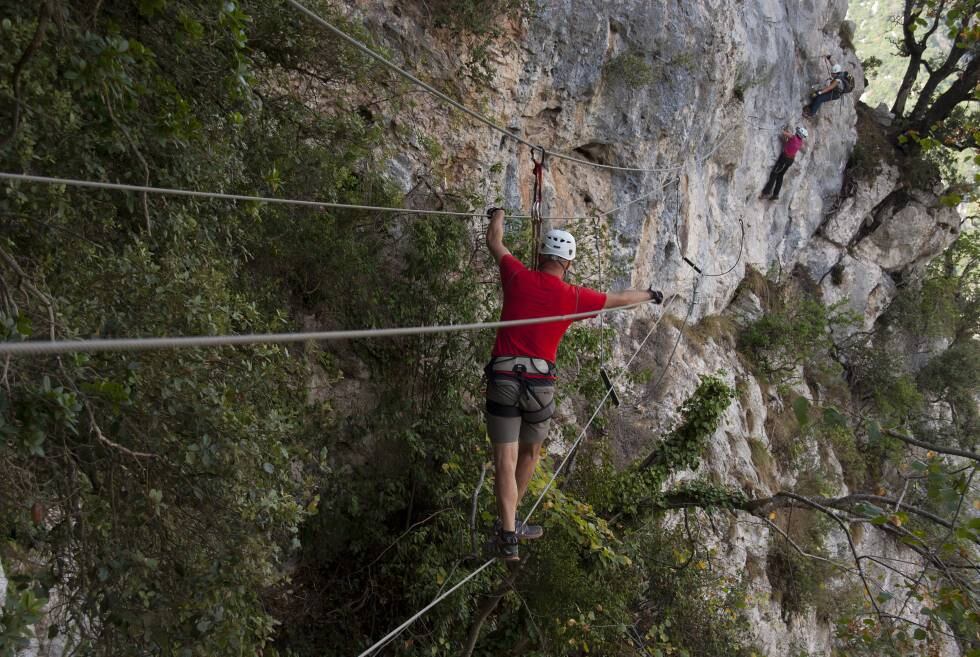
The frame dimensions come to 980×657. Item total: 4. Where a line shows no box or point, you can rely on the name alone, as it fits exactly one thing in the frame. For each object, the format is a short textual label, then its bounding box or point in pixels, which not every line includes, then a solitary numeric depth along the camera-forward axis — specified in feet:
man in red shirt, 14.40
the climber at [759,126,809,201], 45.27
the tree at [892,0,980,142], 50.96
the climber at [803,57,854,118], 49.03
